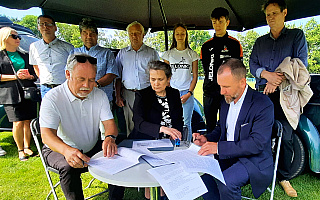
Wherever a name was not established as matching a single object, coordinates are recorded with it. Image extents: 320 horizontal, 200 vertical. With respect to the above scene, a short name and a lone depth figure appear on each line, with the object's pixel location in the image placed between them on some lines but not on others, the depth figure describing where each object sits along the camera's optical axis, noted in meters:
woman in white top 3.20
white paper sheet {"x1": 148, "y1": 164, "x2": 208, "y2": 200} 1.08
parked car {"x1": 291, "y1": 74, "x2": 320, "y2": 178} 2.62
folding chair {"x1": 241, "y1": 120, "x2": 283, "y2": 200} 1.94
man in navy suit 1.61
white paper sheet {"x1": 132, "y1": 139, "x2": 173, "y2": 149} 1.73
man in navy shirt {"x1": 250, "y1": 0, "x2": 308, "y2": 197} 2.39
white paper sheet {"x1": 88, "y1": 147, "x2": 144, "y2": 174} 1.34
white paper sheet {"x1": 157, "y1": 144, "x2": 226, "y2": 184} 1.26
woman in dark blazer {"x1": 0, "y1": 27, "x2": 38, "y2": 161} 3.60
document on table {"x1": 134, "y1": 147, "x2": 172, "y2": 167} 1.37
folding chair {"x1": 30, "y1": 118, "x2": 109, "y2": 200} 1.90
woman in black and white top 2.17
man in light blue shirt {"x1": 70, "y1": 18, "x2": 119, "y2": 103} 2.89
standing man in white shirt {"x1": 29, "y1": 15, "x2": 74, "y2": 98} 3.04
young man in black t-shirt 2.83
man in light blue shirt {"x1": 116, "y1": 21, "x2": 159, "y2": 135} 3.08
